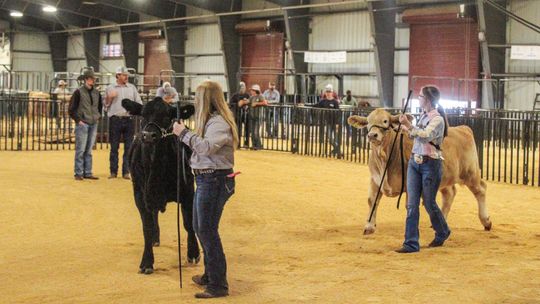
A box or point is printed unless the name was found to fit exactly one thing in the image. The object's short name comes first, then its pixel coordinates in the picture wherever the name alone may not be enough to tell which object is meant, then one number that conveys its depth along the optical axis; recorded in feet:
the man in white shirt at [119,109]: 46.80
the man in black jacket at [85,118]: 46.44
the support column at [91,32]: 163.54
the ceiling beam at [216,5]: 125.67
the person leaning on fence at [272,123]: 73.61
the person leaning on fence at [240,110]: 74.08
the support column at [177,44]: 140.26
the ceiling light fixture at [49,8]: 129.62
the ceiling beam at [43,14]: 150.30
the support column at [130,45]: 153.38
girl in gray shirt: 21.01
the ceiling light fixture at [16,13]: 145.81
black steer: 24.64
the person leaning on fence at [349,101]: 96.77
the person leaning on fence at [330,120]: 67.31
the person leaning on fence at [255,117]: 73.67
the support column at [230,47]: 129.49
